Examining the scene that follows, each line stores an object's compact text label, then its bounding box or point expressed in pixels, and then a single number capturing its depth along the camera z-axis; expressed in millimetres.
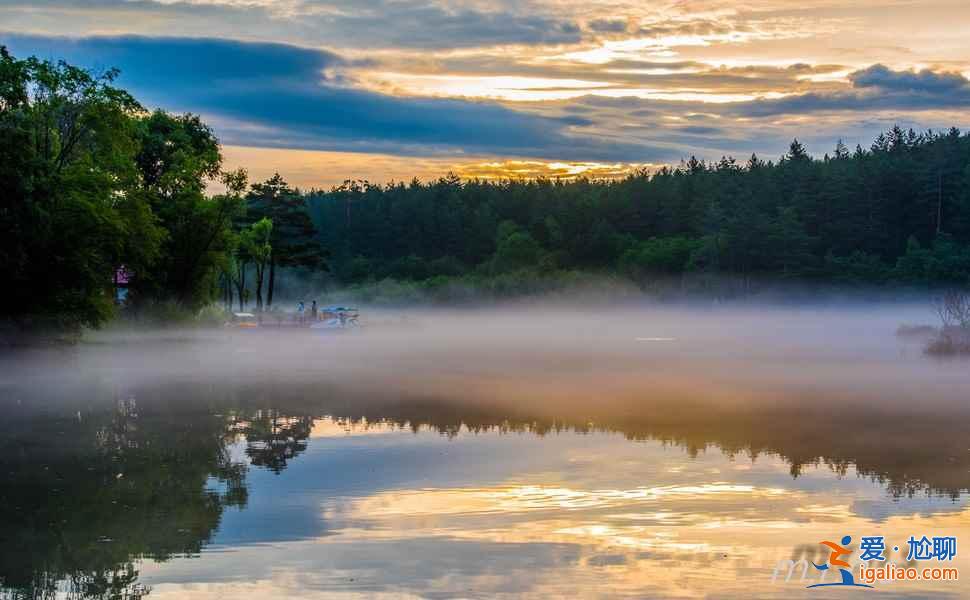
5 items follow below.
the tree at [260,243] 85688
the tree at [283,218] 104312
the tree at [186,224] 65750
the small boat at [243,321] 72062
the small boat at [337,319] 72375
